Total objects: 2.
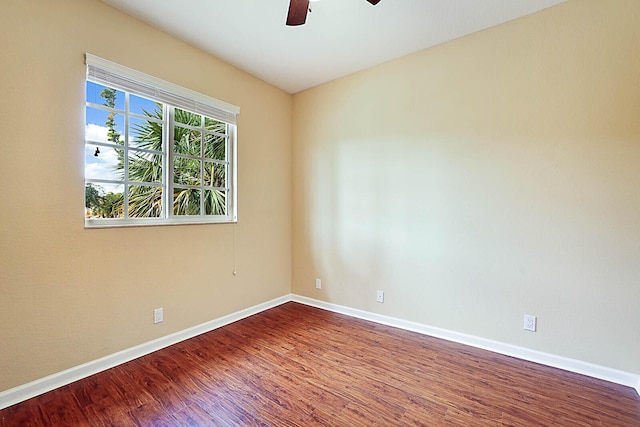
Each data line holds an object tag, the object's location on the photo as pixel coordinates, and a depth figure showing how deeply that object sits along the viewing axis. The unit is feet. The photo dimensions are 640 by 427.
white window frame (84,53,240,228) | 7.18
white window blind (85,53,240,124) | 7.08
